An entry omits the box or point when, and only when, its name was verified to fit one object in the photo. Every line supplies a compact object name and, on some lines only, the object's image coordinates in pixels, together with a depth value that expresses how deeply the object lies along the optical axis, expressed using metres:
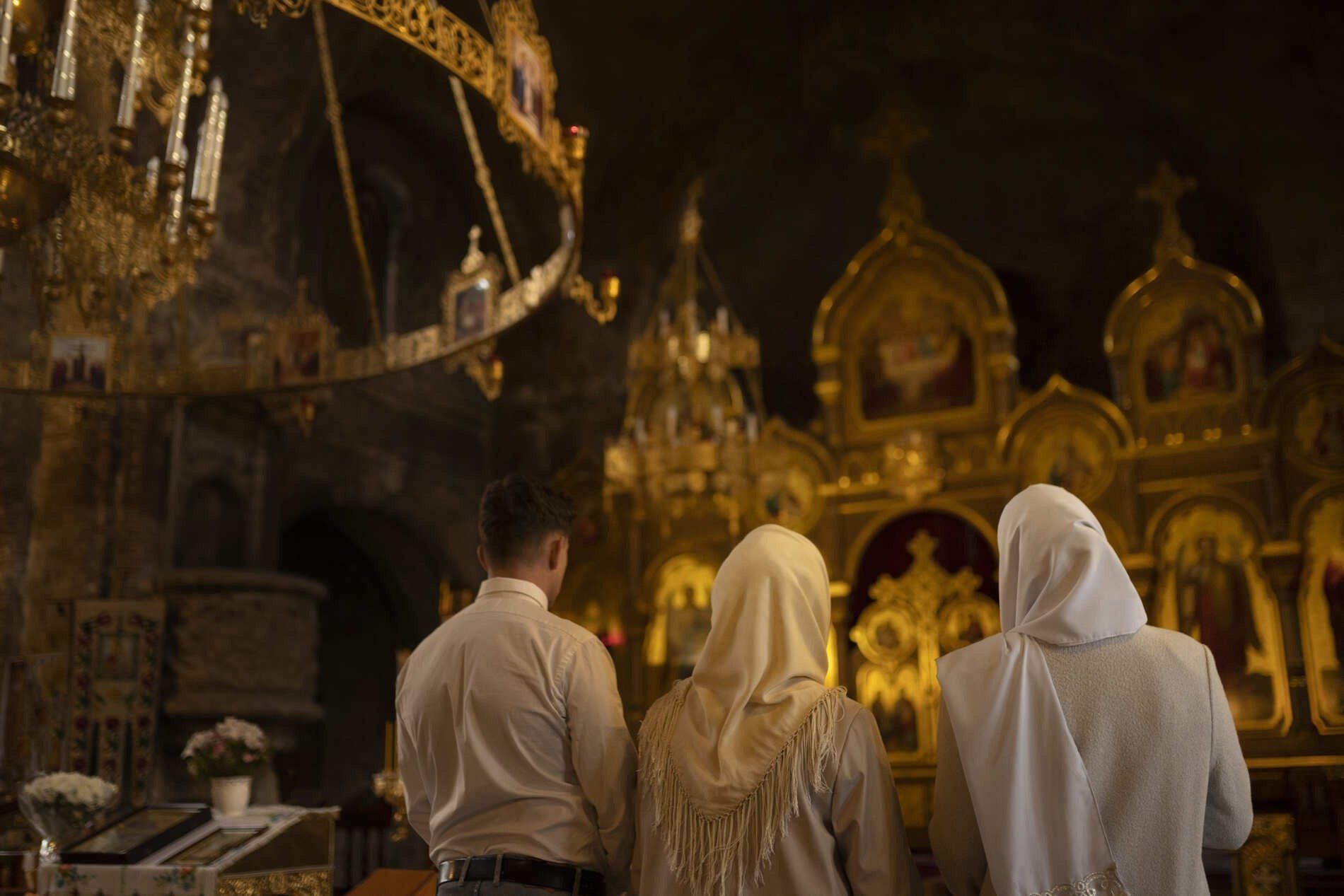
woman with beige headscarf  2.30
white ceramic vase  4.73
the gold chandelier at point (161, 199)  3.99
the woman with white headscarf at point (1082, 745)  2.28
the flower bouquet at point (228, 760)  4.74
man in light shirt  2.47
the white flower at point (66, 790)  4.11
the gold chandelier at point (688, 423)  8.81
